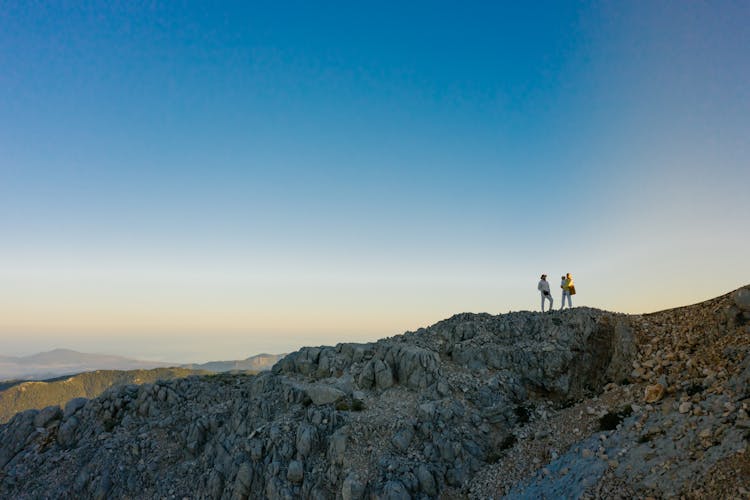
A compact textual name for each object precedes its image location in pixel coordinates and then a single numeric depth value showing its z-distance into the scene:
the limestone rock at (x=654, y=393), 23.05
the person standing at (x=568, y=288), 37.69
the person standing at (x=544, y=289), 38.31
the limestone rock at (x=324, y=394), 33.19
